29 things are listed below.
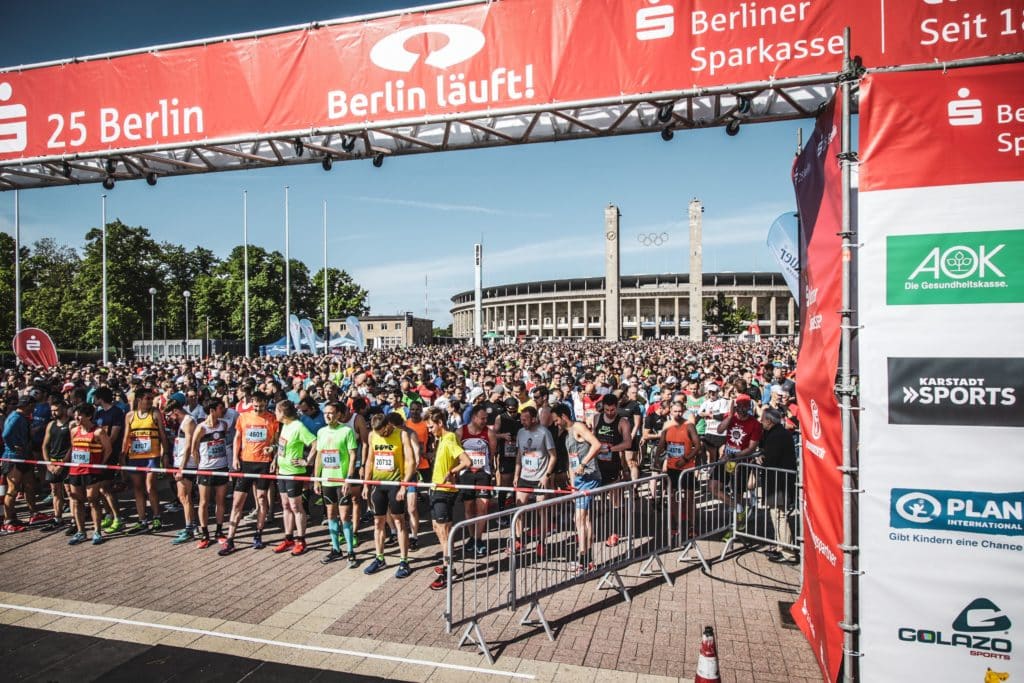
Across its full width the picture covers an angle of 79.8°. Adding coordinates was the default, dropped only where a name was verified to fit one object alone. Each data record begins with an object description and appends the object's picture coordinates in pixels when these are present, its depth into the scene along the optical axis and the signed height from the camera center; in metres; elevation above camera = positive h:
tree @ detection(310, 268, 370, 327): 88.37 +6.40
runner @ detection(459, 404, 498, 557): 7.68 -1.69
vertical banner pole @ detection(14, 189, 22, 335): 25.31 +3.80
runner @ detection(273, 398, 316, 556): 7.93 -1.70
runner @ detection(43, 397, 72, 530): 9.19 -1.71
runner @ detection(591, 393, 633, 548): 8.41 -1.44
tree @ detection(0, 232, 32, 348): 50.47 +3.11
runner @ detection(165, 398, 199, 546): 8.49 -1.93
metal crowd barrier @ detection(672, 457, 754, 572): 7.50 -2.24
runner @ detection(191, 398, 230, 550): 8.33 -1.72
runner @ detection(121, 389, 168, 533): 8.89 -1.59
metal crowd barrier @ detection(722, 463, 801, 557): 7.45 -2.12
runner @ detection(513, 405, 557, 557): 7.71 -1.52
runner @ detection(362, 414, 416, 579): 7.17 -1.64
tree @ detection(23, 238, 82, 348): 57.94 +5.20
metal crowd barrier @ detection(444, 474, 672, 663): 5.59 -2.45
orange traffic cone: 3.83 -2.07
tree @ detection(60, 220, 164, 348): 56.44 +4.84
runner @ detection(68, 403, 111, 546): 8.45 -1.81
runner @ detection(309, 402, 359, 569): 7.64 -1.62
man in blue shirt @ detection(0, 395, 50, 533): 9.13 -1.96
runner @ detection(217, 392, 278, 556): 8.21 -1.52
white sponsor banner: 3.37 -0.45
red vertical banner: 3.86 -0.37
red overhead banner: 4.70 +2.47
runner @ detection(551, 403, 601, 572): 6.66 -1.51
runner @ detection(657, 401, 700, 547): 8.44 -1.54
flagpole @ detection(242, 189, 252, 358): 38.22 +7.38
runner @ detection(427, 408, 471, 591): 7.04 -1.71
